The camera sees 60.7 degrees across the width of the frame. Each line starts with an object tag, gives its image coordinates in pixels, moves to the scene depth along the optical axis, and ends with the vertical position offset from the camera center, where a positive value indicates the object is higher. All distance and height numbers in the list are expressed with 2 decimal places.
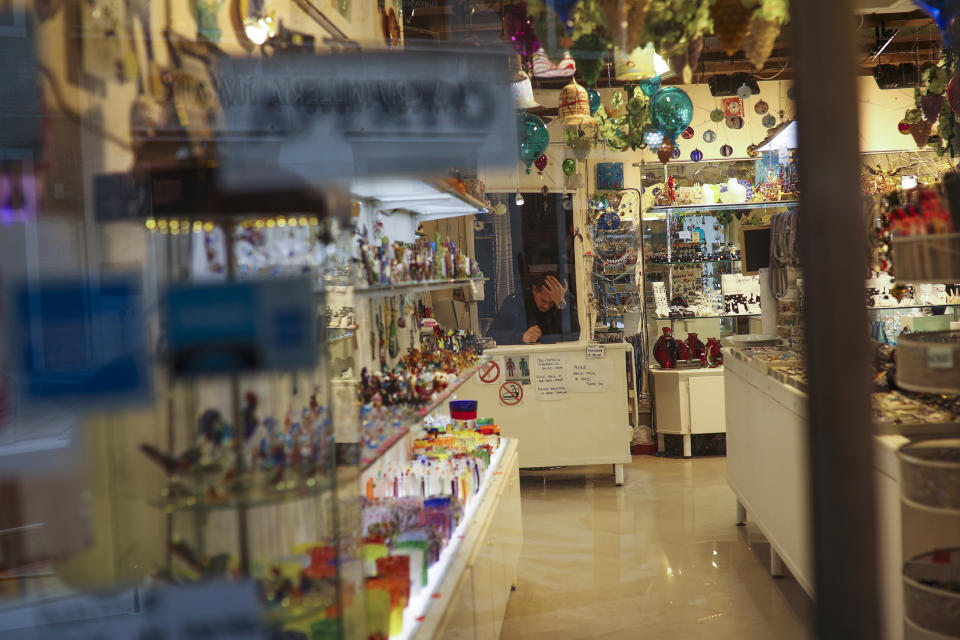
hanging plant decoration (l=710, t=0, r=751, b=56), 2.10 +0.75
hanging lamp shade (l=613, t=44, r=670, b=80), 2.40 +0.77
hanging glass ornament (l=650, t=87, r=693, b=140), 4.68 +1.16
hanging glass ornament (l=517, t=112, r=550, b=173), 4.54 +1.09
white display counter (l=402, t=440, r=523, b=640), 2.30 -0.85
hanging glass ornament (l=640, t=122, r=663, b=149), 5.08 +1.10
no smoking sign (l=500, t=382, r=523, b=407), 6.38 -0.59
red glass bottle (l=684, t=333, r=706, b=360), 7.27 -0.33
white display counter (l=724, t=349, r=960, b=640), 2.64 -0.75
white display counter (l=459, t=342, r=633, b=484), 6.36 -0.67
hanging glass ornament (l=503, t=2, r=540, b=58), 2.26 +0.81
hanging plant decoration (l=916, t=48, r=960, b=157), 3.94 +1.15
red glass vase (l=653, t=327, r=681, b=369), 7.24 -0.36
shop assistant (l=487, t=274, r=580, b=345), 6.56 +0.00
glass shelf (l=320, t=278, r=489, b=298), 1.98 +0.12
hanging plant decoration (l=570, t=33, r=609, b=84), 2.23 +0.74
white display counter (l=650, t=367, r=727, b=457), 7.06 -0.81
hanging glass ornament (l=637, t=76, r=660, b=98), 4.18 +1.24
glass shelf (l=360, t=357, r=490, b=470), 1.89 -0.31
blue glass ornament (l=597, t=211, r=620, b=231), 7.55 +0.85
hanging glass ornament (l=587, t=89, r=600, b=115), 5.07 +1.37
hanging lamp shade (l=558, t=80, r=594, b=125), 4.79 +1.24
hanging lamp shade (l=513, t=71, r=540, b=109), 2.71 +0.86
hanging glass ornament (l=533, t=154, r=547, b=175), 6.24 +1.19
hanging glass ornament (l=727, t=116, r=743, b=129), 7.66 +1.74
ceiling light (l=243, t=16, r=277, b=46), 1.71 +0.64
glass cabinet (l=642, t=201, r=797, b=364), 7.42 +0.35
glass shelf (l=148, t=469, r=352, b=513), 1.36 -0.29
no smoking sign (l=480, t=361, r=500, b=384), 6.38 -0.42
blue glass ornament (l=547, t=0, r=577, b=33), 2.15 +0.81
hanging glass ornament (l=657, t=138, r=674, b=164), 5.23 +1.05
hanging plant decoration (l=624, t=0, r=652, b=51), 2.13 +0.77
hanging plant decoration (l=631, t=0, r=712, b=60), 2.16 +0.77
